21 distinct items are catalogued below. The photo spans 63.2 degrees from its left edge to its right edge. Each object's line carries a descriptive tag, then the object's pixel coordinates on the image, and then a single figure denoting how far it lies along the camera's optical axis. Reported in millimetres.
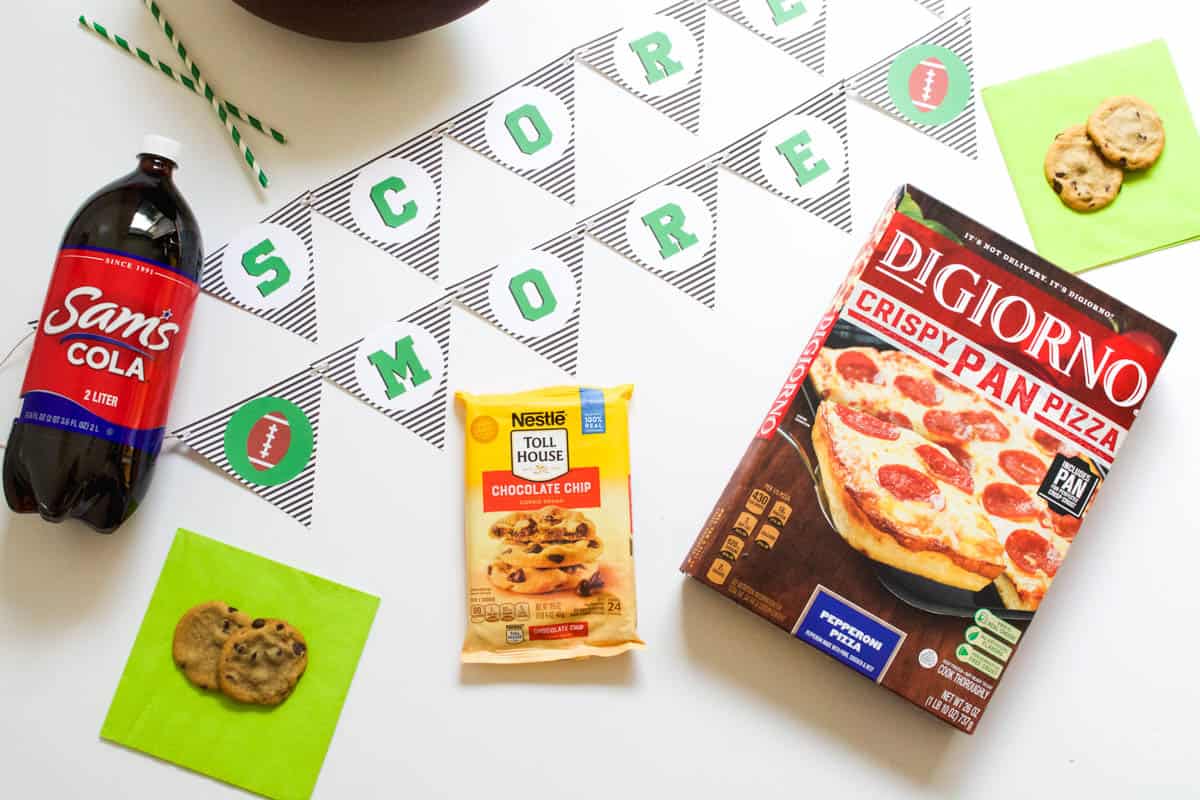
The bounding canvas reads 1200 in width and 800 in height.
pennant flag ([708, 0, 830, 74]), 1062
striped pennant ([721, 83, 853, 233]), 1047
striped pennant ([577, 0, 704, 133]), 1044
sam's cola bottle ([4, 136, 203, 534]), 876
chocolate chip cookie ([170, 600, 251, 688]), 941
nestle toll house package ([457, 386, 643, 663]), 976
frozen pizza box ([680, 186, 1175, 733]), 938
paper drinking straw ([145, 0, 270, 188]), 994
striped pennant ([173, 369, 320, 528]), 975
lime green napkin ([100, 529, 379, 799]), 941
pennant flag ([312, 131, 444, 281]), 1009
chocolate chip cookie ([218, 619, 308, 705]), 938
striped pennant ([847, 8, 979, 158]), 1064
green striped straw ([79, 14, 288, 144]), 990
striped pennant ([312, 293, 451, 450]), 991
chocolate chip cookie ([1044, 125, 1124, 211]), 1049
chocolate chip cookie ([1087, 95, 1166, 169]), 1049
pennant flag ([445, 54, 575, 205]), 1026
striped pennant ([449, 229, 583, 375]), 1010
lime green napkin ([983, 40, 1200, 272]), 1056
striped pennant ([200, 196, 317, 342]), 987
